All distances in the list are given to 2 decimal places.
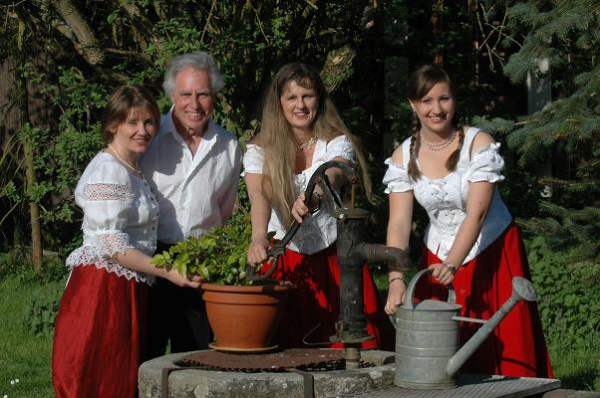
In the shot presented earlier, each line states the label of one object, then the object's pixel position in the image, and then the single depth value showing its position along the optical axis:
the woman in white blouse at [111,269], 4.07
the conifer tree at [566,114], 6.62
